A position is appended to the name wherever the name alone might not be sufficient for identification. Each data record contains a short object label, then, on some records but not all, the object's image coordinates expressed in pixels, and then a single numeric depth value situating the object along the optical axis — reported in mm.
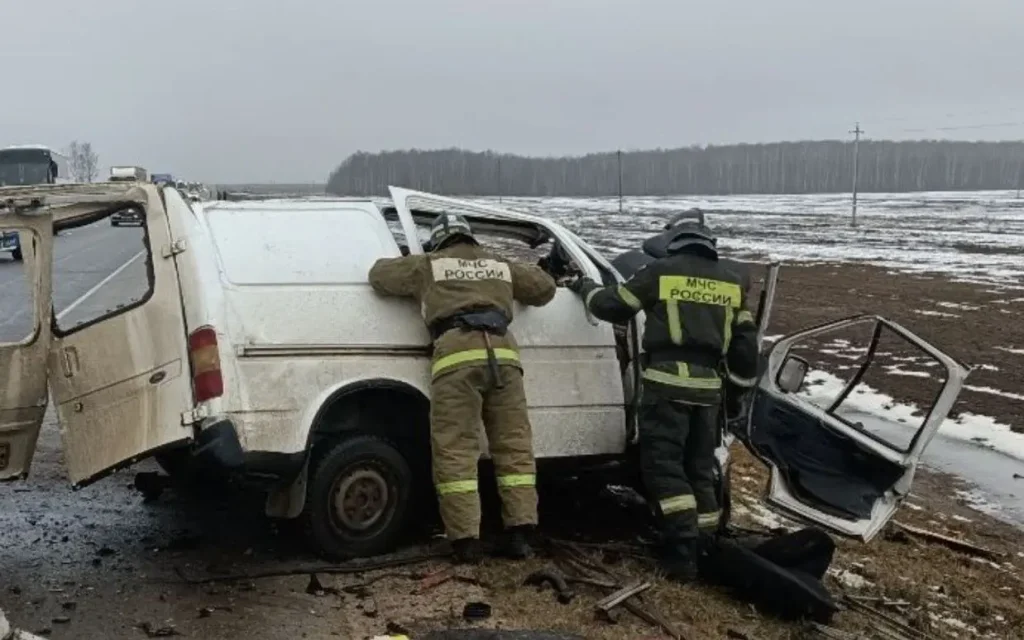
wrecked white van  4863
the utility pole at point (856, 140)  54738
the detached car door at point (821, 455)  5820
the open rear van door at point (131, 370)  4855
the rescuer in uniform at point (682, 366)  5422
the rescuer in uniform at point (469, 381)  5094
